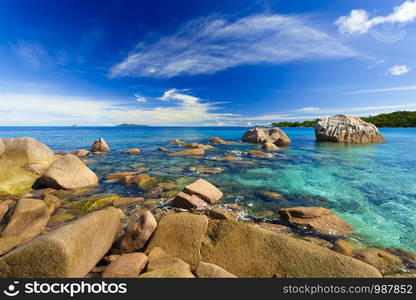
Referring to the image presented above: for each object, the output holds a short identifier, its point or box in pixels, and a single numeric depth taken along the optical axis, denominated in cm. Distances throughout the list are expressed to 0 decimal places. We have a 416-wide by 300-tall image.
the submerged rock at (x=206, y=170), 1335
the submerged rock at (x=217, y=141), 3581
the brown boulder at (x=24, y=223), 460
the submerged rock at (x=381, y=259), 417
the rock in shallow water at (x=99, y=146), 2398
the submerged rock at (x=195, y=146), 2720
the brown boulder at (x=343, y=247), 473
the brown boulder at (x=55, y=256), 281
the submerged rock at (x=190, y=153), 2128
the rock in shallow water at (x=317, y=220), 580
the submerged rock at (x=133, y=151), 2310
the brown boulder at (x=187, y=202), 725
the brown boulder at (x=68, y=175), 911
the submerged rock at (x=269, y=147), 2601
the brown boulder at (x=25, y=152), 1241
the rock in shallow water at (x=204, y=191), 780
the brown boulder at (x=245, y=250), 339
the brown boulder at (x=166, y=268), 302
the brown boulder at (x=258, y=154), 2030
